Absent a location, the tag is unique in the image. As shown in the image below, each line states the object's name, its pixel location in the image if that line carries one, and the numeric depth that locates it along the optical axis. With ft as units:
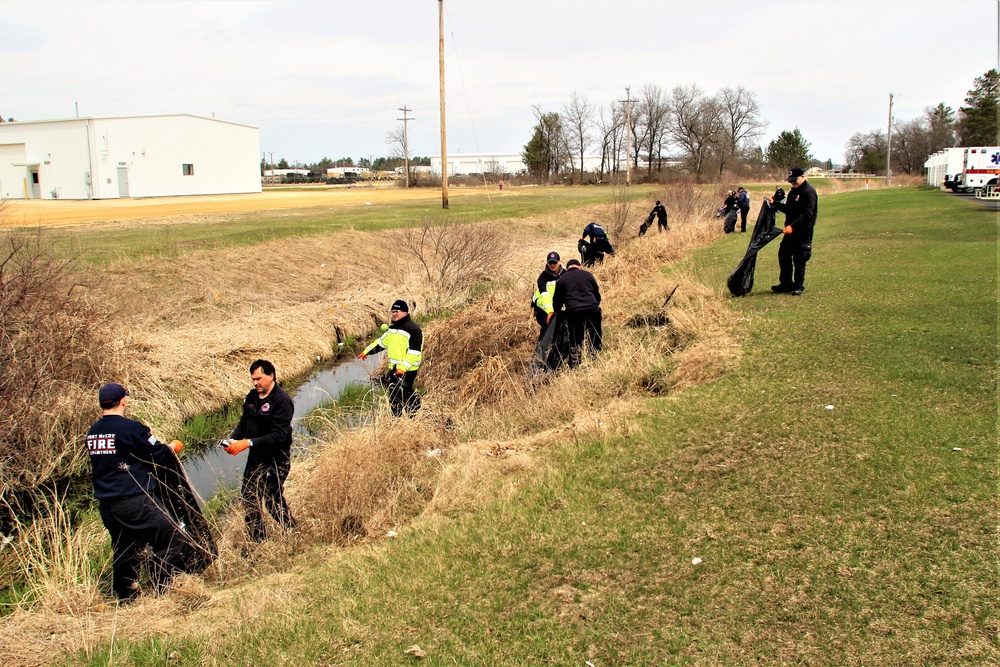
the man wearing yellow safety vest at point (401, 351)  30.81
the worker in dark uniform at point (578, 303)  33.24
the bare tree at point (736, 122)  304.71
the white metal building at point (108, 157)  169.27
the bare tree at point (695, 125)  297.53
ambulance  122.72
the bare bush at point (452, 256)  65.16
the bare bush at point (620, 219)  93.09
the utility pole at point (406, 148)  269.23
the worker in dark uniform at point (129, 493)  19.27
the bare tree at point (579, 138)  329.93
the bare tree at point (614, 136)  318.24
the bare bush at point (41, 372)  29.30
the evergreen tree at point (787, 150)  296.30
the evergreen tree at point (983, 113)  214.07
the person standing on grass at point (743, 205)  89.97
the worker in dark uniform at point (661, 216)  85.38
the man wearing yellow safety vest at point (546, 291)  36.78
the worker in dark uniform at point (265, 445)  22.25
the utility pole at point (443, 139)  110.73
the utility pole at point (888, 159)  221.52
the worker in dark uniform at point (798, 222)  36.09
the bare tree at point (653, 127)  303.48
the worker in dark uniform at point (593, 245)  47.34
